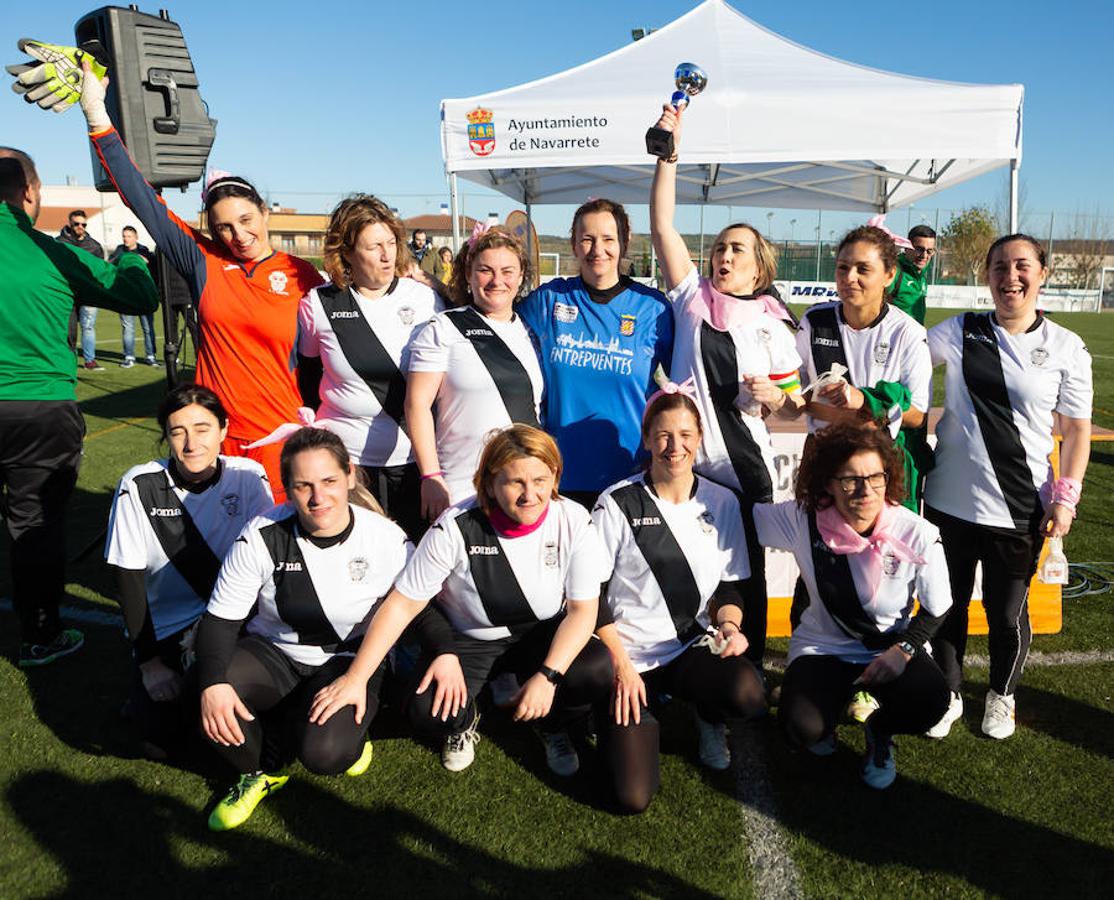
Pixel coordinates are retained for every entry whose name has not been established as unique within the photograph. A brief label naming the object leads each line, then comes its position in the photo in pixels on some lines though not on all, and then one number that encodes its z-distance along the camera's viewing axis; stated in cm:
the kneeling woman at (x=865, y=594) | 266
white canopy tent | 612
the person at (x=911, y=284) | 494
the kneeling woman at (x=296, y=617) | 254
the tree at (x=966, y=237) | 4156
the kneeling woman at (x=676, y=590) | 270
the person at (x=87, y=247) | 1080
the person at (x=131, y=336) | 1265
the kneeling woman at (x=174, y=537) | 281
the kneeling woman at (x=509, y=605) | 258
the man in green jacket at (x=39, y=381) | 322
